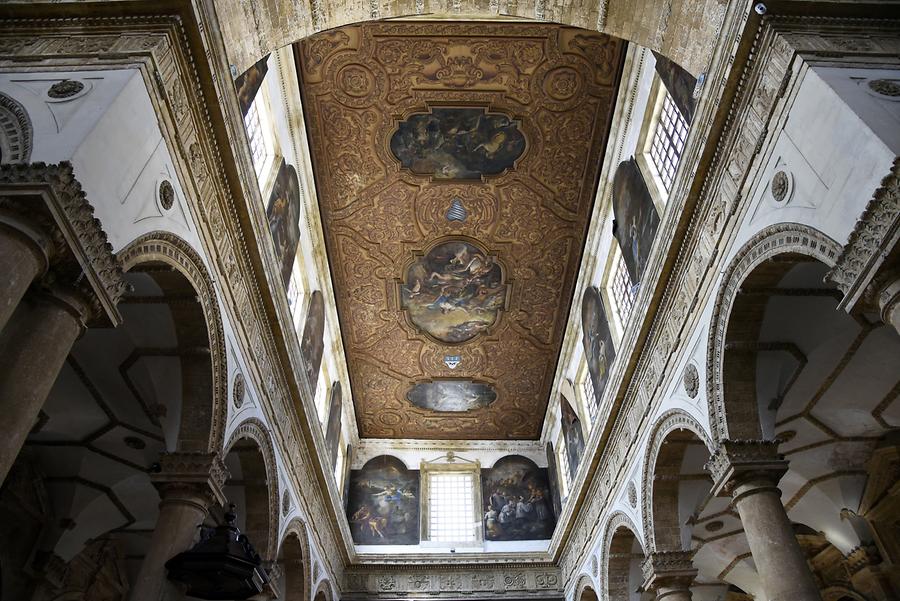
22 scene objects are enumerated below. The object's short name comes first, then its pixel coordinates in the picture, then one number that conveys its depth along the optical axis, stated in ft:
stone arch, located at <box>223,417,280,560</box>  36.11
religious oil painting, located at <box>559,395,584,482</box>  54.24
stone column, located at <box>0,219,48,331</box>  15.06
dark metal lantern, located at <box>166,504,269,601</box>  23.68
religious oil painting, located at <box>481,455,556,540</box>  64.49
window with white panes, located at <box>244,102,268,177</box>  34.47
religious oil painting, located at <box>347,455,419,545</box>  64.34
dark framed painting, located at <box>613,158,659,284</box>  36.81
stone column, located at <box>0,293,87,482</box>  15.66
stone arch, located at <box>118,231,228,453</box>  24.95
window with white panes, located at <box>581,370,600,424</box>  50.05
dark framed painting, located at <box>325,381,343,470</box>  54.75
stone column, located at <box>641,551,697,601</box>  34.37
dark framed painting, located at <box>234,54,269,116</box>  29.50
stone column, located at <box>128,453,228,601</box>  24.91
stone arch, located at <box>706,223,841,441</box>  23.65
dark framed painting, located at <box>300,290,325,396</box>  45.21
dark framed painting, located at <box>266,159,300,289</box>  36.75
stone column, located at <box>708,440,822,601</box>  23.16
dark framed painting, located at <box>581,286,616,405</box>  45.57
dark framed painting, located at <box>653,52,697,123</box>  30.19
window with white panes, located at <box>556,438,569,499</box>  60.61
